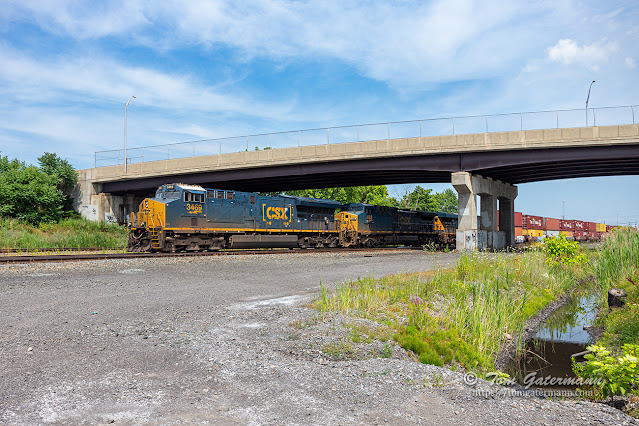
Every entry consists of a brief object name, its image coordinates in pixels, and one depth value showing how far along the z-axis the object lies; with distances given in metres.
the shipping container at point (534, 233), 54.89
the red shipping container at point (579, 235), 61.61
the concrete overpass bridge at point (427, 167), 29.22
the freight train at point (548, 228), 53.50
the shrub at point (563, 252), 16.56
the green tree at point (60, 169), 42.59
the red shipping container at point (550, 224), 59.72
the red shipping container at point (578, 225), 62.88
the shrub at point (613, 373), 5.18
